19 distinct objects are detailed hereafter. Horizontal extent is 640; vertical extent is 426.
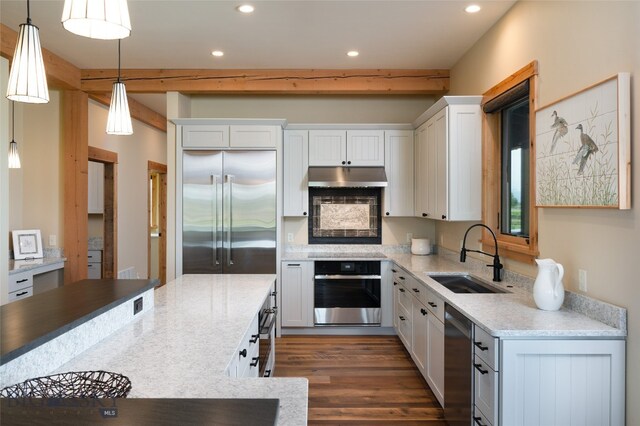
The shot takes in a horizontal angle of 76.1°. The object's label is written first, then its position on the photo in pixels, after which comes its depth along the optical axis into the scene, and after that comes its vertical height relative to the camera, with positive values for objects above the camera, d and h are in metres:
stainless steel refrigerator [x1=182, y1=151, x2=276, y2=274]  4.51 -0.05
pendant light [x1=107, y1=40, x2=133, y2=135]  2.25 +0.52
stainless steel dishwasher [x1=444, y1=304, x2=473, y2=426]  2.25 -0.93
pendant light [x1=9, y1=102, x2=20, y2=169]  4.00 +0.54
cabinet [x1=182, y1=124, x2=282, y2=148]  4.52 +0.84
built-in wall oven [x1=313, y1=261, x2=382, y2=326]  4.52 -0.92
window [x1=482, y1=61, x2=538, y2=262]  2.79 +0.37
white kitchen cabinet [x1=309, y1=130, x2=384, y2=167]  4.76 +0.74
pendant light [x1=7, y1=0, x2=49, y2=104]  1.50 +0.53
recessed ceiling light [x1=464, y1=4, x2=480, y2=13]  3.10 +1.56
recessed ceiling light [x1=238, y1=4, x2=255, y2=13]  3.13 +1.57
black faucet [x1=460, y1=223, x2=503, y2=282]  3.08 -0.41
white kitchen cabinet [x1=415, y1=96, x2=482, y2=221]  3.56 +0.47
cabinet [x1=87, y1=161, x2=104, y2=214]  5.68 +0.33
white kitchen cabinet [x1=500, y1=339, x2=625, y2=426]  1.92 -0.80
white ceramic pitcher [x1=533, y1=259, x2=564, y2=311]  2.24 -0.41
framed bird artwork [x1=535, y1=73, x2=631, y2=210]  1.90 +0.34
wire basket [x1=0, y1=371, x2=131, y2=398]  1.15 -0.51
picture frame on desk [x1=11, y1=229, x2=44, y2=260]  4.32 -0.35
